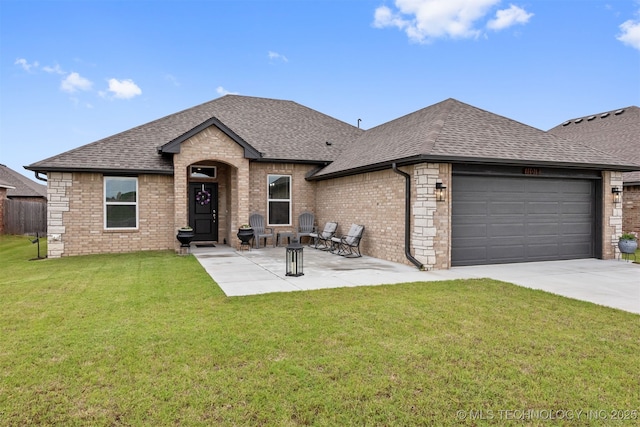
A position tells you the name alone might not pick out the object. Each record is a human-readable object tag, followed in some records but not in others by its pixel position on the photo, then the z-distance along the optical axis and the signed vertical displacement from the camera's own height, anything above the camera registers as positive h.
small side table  13.52 -0.97
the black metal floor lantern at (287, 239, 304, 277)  7.61 -1.08
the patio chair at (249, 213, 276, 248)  13.11 -0.70
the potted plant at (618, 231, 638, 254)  10.06 -0.96
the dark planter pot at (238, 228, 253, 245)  11.96 -0.82
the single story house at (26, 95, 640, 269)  9.08 +0.65
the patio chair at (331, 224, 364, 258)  10.82 -1.00
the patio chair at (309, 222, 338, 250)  12.36 -0.91
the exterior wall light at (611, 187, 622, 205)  10.38 +0.36
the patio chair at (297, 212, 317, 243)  13.95 -0.58
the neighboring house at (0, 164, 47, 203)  24.71 +1.38
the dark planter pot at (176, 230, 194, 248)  11.03 -0.82
